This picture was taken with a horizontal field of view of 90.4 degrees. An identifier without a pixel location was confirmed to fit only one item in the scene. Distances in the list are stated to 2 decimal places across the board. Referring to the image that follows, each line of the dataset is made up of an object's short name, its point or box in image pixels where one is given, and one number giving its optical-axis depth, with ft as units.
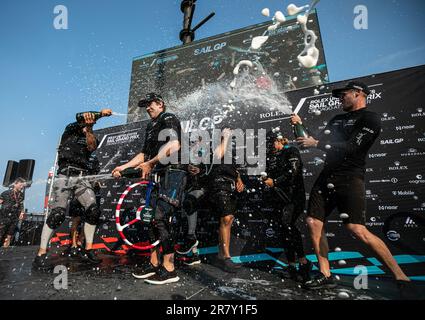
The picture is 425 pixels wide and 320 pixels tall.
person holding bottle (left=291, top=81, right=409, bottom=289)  8.48
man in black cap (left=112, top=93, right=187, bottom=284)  9.39
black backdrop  11.36
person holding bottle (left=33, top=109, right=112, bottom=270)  12.71
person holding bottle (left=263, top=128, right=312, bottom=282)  10.99
